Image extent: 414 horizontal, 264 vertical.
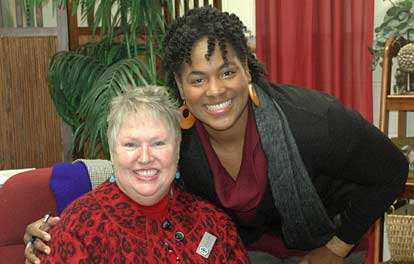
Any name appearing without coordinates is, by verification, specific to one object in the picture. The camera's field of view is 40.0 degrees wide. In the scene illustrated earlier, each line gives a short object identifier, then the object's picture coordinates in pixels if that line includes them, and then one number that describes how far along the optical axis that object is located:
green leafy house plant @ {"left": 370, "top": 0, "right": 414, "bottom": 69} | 2.64
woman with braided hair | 1.60
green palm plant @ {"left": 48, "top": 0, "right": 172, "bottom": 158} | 2.22
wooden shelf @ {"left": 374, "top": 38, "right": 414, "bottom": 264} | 2.51
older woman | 1.48
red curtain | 2.91
